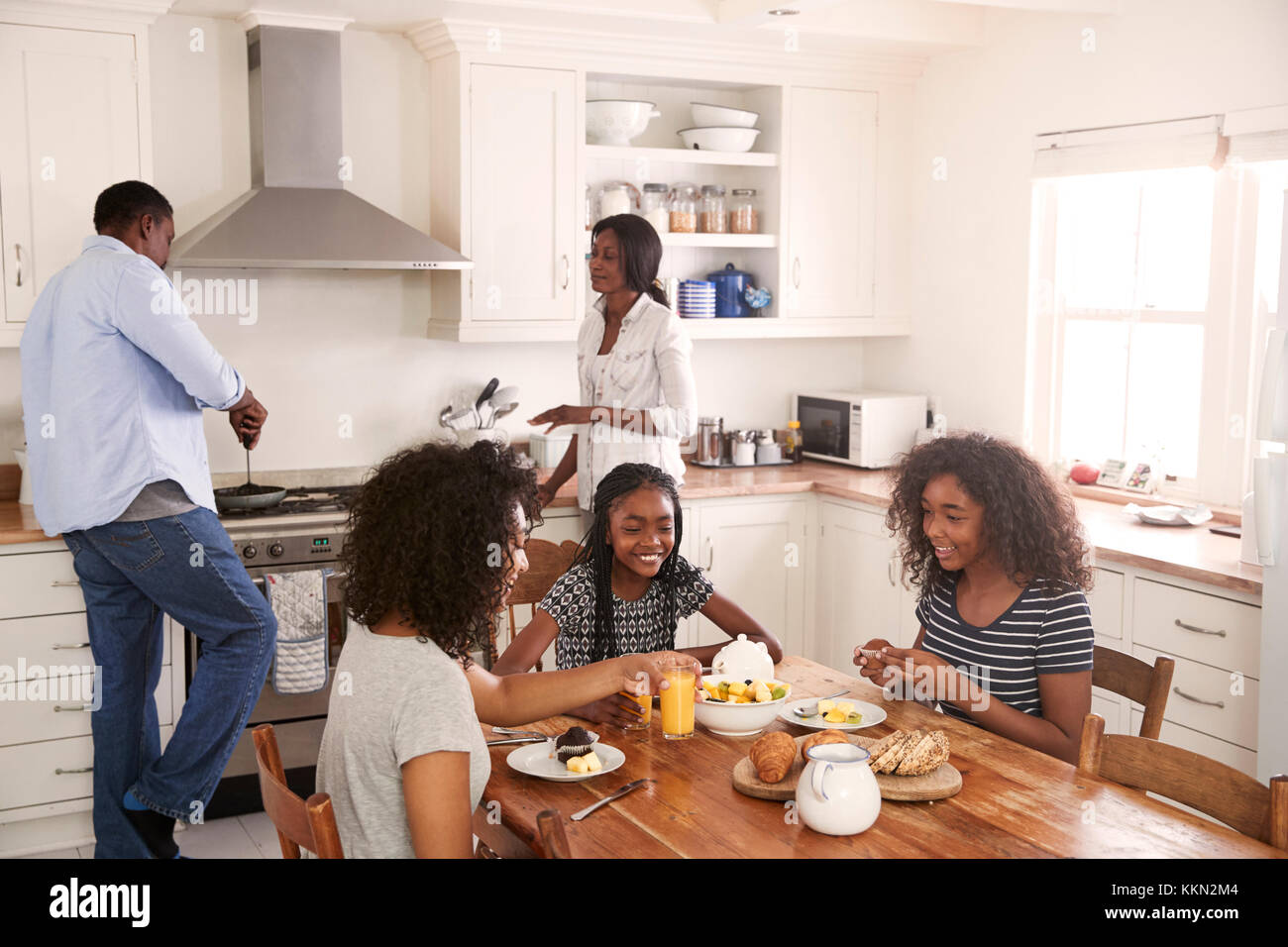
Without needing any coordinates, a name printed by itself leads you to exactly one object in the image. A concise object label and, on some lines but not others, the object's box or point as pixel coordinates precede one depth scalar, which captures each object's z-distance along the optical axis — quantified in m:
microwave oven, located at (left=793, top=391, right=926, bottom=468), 4.39
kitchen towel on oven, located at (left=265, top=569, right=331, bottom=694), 3.41
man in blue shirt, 2.93
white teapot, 2.20
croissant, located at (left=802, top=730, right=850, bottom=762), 1.79
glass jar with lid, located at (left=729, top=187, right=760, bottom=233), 4.40
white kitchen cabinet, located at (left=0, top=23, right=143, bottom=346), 3.34
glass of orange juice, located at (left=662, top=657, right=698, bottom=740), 2.00
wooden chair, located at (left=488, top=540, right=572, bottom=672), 2.93
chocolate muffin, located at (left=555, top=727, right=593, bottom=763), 1.88
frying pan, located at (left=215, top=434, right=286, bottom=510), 3.50
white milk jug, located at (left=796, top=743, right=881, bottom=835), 1.61
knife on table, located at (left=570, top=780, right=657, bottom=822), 1.70
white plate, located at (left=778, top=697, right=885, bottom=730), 2.07
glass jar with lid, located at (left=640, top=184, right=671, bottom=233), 4.21
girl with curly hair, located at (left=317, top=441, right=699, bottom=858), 1.55
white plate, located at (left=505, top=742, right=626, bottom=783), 1.83
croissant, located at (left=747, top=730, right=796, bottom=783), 1.77
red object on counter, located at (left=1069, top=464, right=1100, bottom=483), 3.95
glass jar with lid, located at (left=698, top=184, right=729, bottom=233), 4.37
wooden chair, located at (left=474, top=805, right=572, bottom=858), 1.43
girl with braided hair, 2.48
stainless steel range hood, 3.58
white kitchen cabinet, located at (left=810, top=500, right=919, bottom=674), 3.96
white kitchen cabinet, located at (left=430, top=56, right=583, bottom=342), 3.86
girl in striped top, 2.12
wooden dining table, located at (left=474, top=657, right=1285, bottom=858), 1.59
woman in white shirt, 3.41
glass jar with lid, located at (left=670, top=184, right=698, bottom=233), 4.29
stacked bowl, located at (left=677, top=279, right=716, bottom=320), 4.35
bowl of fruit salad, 2.02
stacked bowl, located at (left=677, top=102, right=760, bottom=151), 4.29
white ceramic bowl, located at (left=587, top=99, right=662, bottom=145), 4.09
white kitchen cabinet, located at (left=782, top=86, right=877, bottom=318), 4.38
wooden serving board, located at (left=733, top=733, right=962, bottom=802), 1.74
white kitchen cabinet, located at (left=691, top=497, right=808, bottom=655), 4.08
